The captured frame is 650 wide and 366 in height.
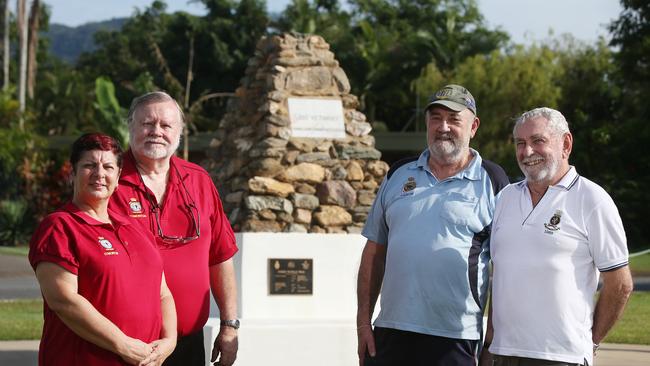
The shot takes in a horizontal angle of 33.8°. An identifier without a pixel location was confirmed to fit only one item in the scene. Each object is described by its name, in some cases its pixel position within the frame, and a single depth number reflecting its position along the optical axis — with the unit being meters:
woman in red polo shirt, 3.91
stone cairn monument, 9.65
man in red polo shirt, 4.61
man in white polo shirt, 4.07
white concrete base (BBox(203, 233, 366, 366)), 8.04
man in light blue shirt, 4.45
